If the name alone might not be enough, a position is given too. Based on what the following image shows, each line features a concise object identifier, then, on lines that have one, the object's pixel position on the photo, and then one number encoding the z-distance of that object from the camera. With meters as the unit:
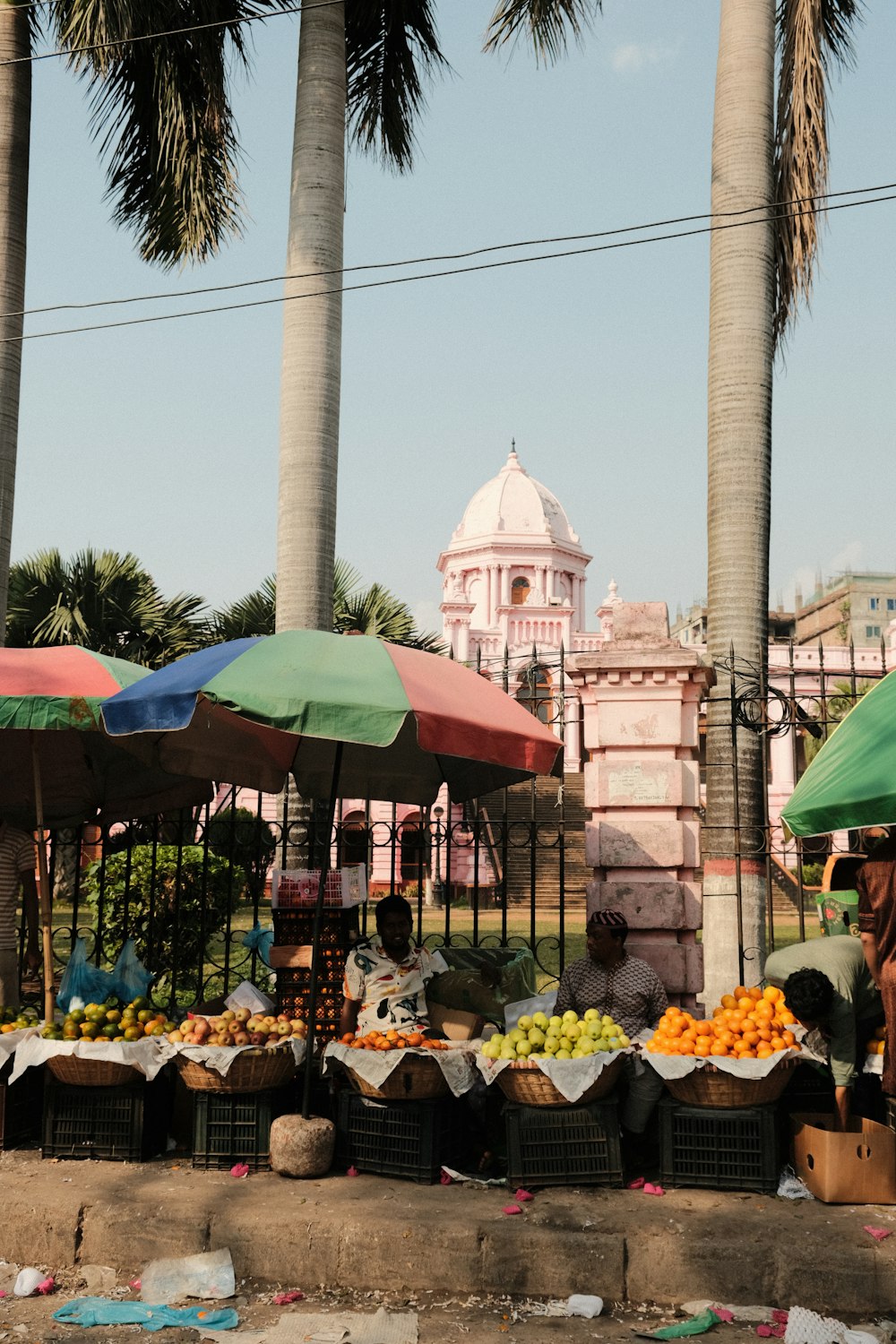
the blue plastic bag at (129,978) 6.96
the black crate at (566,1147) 5.38
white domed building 46.66
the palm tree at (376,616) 24.16
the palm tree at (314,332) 8.85
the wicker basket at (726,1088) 5.29
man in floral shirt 6.21
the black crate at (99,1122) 5.90
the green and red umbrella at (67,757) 6.17
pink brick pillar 7.38
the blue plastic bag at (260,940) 7.53
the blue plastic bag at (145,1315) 4.45
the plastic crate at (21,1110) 6.12
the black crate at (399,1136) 5.50
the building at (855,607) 70.31
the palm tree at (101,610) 21.23
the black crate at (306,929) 7.07
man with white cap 6.32
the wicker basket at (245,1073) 5.67
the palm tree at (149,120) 10.00
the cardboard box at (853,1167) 5.08
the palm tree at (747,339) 7.95
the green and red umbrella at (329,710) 5.09
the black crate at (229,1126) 5.75
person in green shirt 5.29
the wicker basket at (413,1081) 5.49
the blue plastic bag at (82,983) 6.84
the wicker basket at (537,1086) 5.37
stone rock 5.52
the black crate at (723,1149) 5.29
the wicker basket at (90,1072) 5.83
